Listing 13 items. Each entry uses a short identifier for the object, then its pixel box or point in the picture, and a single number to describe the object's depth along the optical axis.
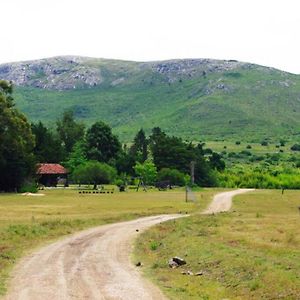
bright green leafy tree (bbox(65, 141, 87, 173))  137.50
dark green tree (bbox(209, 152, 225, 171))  154.88
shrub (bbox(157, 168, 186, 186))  131.00
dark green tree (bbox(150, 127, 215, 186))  139.50
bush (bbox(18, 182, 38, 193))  102.75
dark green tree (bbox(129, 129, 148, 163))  163.39
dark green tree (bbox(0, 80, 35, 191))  99.69
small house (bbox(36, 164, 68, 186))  126.00
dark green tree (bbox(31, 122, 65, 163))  134.38
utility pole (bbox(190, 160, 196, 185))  124.04
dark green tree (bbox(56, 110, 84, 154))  167.50
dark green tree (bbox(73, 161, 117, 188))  122.81
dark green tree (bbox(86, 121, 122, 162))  152.52
